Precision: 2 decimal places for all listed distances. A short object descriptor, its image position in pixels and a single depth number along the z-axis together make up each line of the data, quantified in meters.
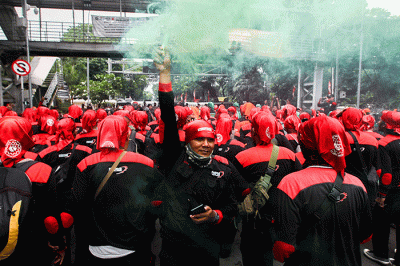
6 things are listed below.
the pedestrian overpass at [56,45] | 14.97
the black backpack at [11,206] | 2.08
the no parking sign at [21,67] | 11.41
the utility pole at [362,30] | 14.40
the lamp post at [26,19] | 13.76
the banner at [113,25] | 15.69
